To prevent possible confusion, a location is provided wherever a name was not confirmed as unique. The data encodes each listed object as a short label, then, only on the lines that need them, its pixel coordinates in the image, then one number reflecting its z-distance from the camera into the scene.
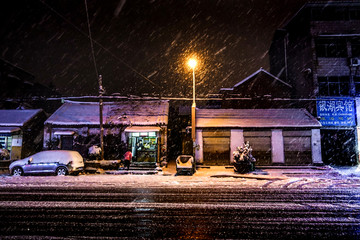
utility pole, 18.78
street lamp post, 17.83
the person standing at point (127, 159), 19.31
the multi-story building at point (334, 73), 23.52
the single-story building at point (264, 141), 22.25
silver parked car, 15.98
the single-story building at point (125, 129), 22.16
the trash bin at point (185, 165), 17.53
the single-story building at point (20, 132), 22.81
